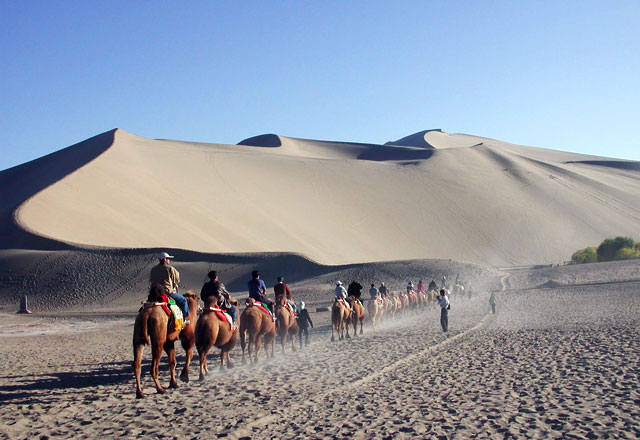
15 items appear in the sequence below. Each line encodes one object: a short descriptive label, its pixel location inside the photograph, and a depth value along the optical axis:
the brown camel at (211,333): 11.91
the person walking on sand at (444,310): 19.96
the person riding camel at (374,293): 25.15
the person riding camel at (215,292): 13.10
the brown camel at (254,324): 14.08
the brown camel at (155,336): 10.23
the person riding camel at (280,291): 16.19
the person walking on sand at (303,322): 18.02
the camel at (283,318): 15.91
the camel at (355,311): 20.91
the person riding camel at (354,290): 21.39
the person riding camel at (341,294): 20.12
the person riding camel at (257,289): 14.88
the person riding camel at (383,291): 26.55
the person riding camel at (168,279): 11.44
